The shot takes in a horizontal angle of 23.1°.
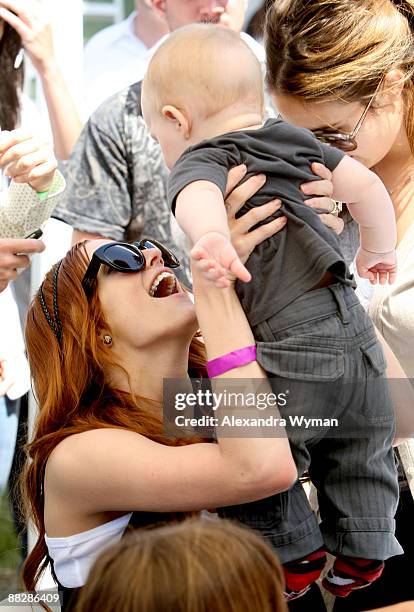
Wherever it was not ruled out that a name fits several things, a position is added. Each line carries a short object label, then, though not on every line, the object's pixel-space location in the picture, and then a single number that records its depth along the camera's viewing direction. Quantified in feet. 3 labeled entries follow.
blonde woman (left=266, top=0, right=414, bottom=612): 8.00
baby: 6.16
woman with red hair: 6.12
